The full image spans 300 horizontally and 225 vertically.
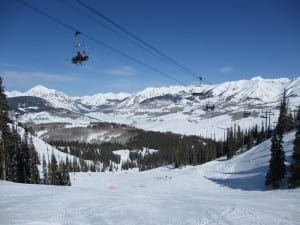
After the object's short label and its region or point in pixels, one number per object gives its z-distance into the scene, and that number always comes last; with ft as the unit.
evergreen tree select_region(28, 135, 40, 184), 198.39
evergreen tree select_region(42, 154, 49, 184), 241.18
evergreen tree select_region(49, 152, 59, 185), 228.43
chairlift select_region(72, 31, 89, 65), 78.64
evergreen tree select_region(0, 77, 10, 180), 130.84
